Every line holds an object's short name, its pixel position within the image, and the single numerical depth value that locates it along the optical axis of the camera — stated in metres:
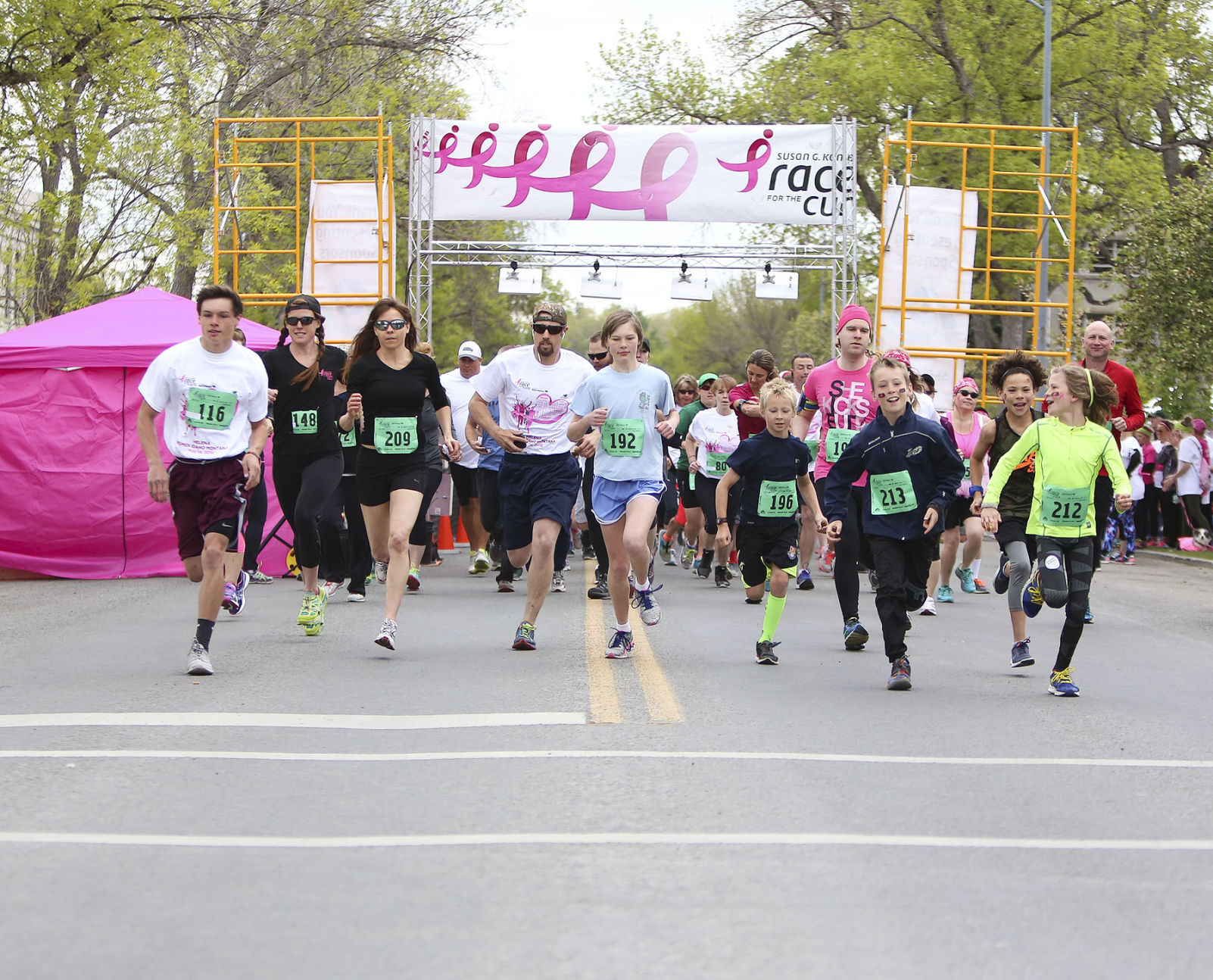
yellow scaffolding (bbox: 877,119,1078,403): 21.23
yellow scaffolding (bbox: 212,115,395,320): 20.66
